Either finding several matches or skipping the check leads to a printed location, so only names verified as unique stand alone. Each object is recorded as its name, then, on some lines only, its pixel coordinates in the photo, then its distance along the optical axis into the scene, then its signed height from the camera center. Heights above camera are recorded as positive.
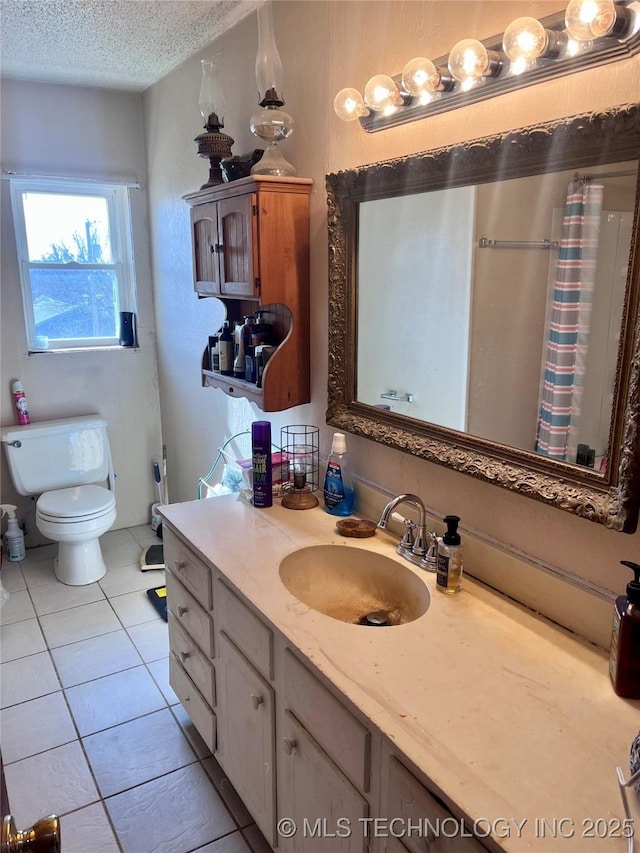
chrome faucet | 1.53 -0.63
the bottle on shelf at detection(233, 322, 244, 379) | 2.20 -0.23
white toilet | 3.01 -1.03
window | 3.21 +0.15
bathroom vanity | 0.90 -0.72
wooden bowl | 1.72 -0.67
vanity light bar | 1.05 +0.43
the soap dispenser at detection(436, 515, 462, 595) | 1.41 -0.62
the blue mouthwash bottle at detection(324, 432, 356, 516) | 1.88 -0.61
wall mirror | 1.13 -0.04
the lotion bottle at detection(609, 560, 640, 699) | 1.05 -0.61
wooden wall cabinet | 1.91 +0.09
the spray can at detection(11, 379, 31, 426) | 3.24 -0.58
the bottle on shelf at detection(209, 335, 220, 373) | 2.38 -0.25
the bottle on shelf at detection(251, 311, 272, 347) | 2.16 -0.16
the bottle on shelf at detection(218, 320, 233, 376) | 2.29 -0.24
